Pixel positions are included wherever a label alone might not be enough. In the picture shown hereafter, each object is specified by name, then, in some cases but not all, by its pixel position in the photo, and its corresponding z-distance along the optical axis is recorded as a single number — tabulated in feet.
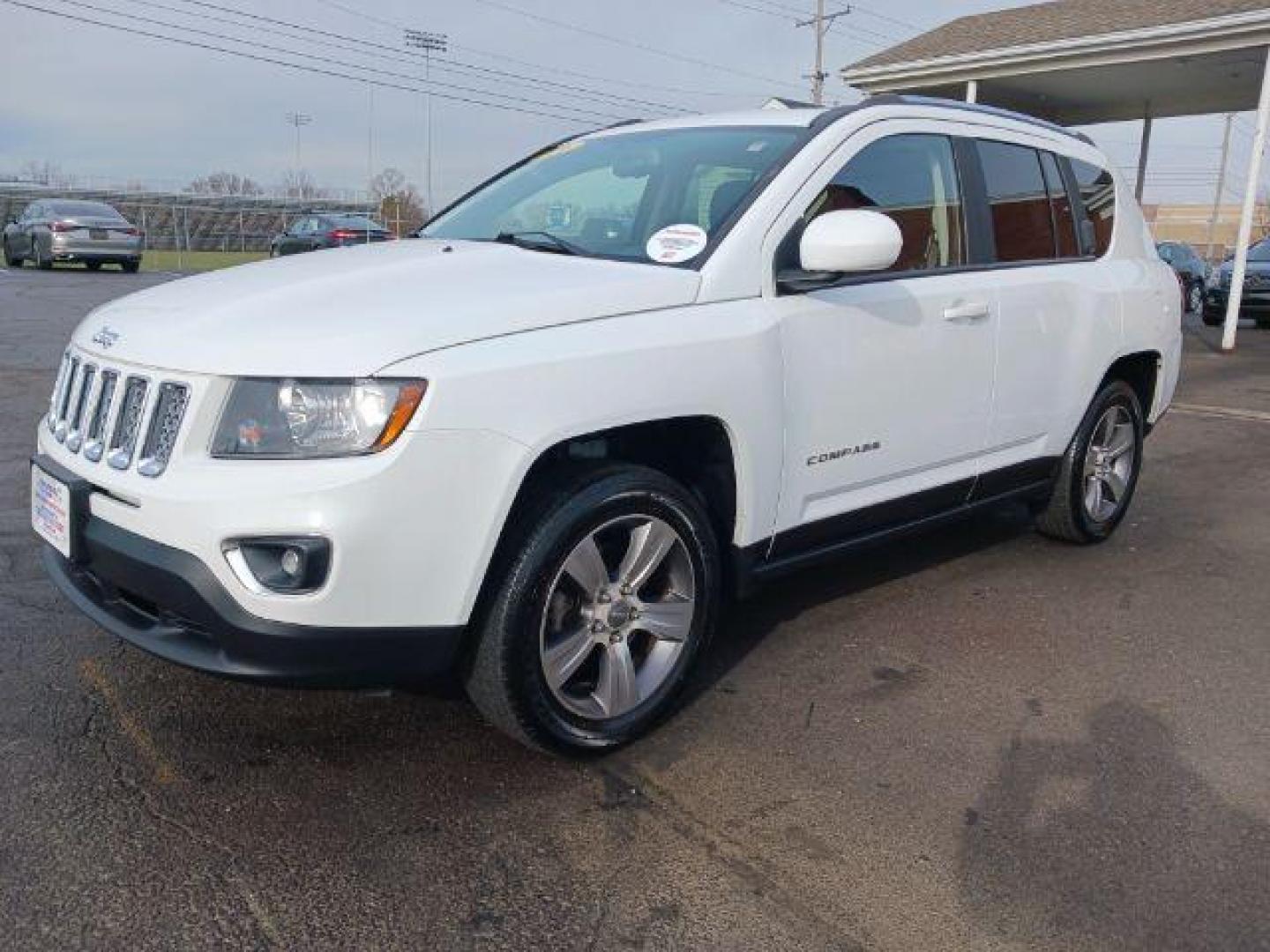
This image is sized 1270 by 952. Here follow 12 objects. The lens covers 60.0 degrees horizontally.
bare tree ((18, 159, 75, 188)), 183.83
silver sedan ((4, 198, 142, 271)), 71.87
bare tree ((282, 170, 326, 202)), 215.22
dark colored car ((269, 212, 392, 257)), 81.82
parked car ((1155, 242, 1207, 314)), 73.72
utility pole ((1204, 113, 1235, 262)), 184.34
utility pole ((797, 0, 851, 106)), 144.37
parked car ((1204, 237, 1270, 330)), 56.95
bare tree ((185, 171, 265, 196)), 222.28
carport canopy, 45.91
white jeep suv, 8.07
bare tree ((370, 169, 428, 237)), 143.84
